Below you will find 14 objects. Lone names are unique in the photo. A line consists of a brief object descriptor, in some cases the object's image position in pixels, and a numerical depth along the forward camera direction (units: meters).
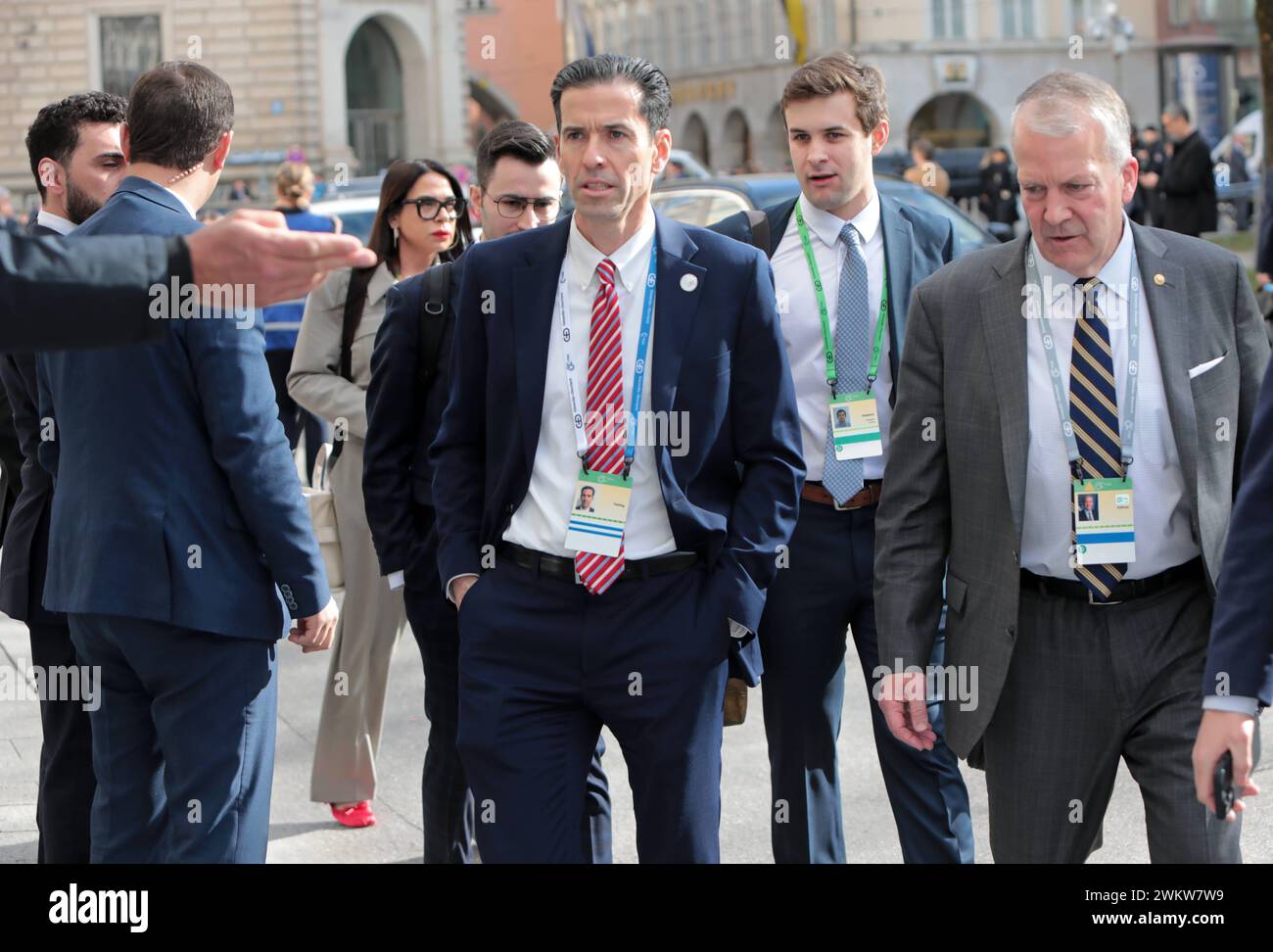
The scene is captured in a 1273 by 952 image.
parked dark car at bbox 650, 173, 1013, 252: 13.22
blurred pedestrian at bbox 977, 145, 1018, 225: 25.81
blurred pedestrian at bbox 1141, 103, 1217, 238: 19.66
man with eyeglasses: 5.04
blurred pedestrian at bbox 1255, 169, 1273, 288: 9.38
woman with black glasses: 5.82
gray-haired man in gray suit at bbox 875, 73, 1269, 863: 3.66
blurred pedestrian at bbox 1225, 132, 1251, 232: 31.34
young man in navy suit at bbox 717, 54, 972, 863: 4.82
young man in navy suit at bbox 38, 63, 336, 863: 4.02
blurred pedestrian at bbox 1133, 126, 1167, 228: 23.56
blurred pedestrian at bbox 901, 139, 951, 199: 21.58
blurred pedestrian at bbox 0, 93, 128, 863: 4.80
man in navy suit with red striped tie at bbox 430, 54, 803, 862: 3.88
